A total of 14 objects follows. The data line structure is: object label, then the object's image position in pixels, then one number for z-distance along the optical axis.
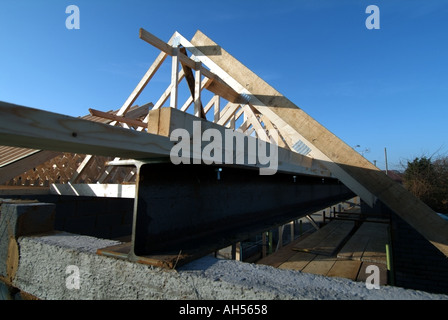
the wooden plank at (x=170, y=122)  1.62
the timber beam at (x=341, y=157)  2.65
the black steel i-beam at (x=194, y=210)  1.71
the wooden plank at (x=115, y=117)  6.09
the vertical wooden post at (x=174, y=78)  4.81
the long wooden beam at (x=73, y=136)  1.02
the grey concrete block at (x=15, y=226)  2.36
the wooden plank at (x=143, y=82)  5.81
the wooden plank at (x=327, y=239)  4.03
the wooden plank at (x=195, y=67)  4.55
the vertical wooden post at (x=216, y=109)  7.25
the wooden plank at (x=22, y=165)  5.55
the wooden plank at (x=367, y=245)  3.54
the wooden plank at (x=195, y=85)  4.90
